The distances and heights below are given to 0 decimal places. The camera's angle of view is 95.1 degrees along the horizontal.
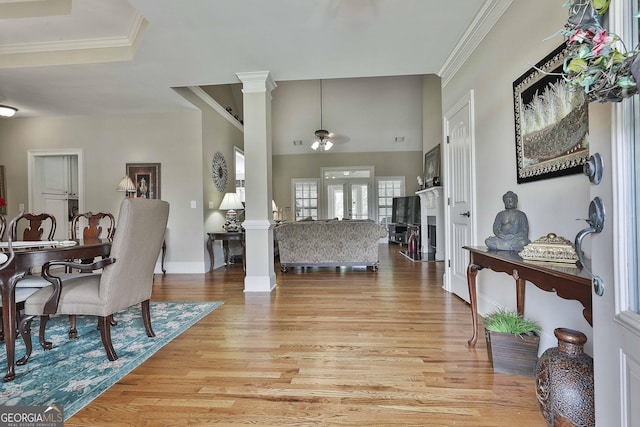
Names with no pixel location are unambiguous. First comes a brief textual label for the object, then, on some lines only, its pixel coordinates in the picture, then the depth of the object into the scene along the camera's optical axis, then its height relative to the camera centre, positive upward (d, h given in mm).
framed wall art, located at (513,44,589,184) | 1516 +508
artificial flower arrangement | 706 +369
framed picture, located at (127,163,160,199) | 4711 +659
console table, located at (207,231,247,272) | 4617 -349
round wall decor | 5160 +821
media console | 7310 -508
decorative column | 3559 +337
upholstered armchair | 1798 -430
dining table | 1660 -319
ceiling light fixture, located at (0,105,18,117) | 3913 +1458
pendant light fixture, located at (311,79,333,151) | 6703 +1782
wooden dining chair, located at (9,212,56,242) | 2934 -99
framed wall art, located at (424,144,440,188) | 5551 +934
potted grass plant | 1669 -762
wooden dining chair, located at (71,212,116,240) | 2945 -112
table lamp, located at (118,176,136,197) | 4381 +469
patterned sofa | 4543 -439
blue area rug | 1513 -917
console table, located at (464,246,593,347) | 1143 -298
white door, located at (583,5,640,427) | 823 -131
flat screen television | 6969 +92
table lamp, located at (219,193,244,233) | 4848 +125
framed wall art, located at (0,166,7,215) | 4758 +486
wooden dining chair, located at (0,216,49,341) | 1627 -465
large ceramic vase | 1136 -695
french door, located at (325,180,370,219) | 8586 +485
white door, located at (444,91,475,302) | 2822 +225
